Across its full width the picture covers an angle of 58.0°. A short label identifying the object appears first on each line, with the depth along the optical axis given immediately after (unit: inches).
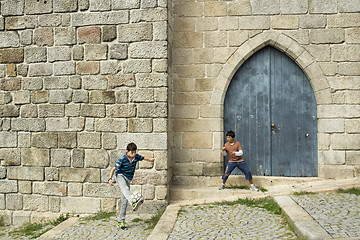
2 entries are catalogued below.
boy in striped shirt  172.4
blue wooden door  225.1
